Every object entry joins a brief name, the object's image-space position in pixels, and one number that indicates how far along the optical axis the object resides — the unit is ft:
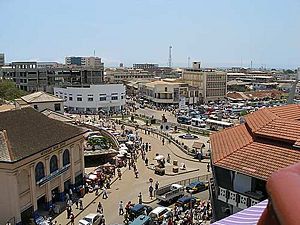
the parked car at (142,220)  79.89
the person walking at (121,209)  93.23
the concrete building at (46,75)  355.97
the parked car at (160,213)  85.97
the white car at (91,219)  82.83
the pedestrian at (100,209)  91.98
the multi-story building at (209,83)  356.09
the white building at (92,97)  274.77
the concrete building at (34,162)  82.38
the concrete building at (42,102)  172.65
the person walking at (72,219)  86.57
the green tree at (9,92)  261.03
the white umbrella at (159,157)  139.62
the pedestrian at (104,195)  104.52
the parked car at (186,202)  95.47
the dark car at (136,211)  88.94
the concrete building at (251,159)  57.88
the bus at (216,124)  211.41
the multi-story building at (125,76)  517.55
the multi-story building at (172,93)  331.98
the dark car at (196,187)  107.89
